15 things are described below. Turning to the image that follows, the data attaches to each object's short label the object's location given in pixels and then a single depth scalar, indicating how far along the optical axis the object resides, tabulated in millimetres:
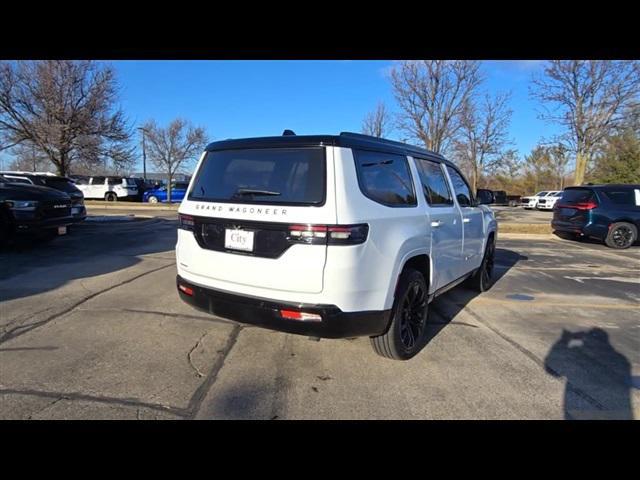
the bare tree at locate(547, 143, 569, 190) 40844
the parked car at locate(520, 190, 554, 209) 31344
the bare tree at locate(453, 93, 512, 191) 18362
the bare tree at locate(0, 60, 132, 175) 15828
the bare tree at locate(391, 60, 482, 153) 13484
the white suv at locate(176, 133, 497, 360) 2514
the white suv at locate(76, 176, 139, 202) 25344
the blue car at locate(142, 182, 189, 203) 27109
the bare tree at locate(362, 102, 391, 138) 18781
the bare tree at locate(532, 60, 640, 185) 13977
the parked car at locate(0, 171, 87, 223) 10906
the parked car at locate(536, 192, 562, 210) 29973
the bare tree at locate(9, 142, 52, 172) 18031
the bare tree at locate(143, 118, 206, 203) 27578
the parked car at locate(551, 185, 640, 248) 10547
